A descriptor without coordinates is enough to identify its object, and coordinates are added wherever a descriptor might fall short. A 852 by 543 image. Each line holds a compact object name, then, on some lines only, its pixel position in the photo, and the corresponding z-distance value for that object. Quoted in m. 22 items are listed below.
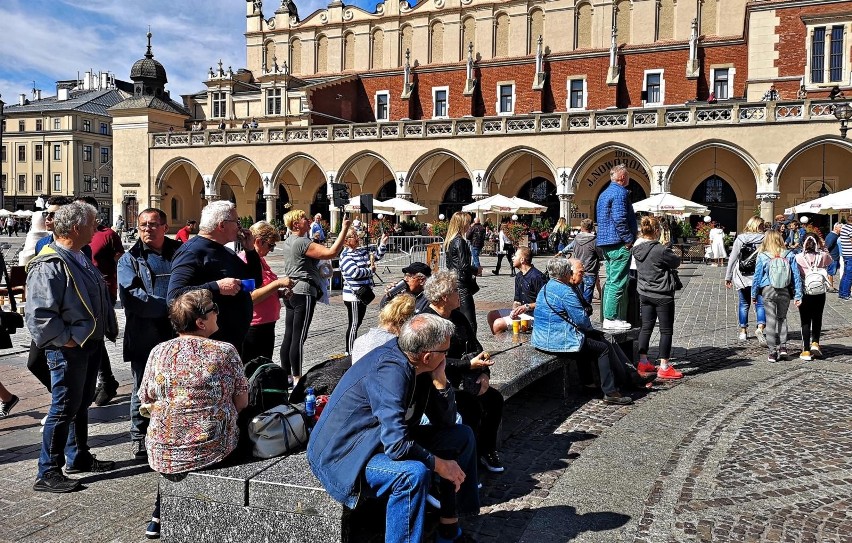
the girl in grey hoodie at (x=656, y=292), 8.00
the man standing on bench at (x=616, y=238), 8.09
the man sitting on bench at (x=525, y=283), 8.52
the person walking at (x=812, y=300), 9.00
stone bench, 3.56
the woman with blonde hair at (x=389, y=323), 4.90
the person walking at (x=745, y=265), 10.23
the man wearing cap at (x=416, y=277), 6.98
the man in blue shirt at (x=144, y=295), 5.20
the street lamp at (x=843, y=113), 18.02
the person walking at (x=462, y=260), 8.60
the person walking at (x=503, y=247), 21.56
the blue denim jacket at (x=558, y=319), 6.83
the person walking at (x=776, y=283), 8.93
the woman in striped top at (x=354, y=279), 8.94
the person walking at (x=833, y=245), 18.05
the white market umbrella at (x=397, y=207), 31.27
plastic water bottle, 4.43
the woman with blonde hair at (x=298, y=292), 7.14
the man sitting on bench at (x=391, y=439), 3.46
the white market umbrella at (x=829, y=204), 19.95
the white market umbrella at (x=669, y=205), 24.98
